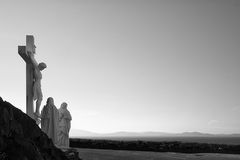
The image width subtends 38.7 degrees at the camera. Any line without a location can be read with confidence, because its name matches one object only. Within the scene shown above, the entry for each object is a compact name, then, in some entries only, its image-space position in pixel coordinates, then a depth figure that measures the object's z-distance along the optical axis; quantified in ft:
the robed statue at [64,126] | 43.62
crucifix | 40.11
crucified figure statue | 40.54
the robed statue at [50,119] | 41.19
